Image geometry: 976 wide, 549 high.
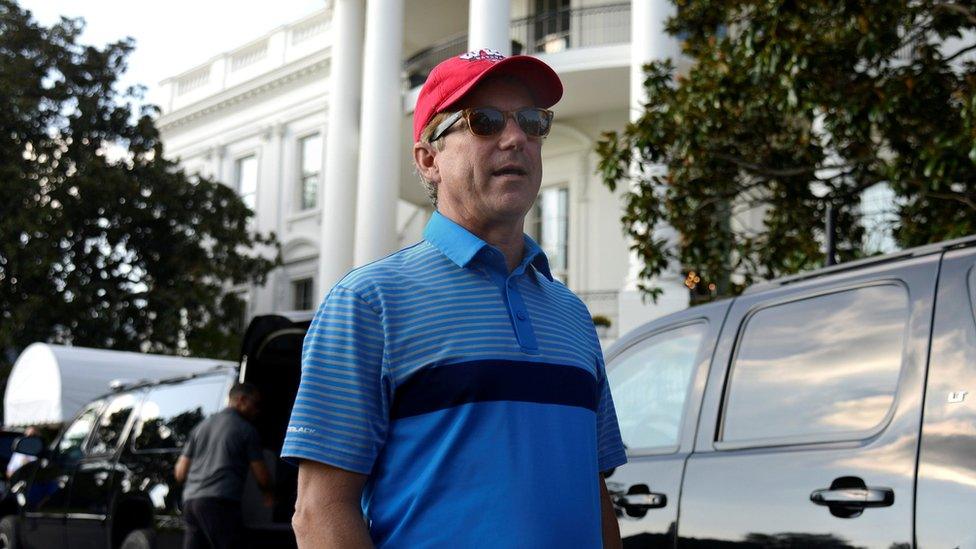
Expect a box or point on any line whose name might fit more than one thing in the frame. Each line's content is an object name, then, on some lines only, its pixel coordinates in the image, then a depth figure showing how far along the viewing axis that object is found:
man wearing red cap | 2.16
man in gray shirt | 7.64
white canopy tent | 18.91
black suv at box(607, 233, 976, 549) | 3.50
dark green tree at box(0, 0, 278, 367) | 24.41
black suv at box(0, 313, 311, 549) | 7.71
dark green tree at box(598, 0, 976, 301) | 9.42
